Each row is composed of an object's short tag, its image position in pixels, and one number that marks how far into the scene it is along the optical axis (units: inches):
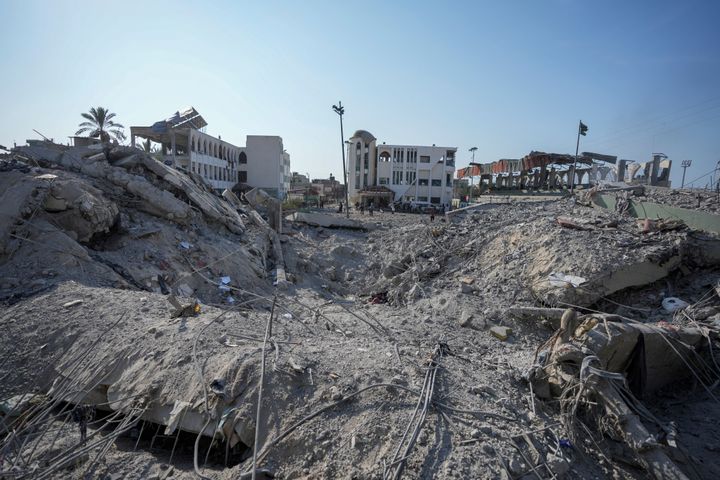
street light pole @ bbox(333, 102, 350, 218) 945.5
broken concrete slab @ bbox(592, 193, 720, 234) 302.5
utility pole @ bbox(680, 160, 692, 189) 709.7
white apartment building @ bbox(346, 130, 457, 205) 1508.4
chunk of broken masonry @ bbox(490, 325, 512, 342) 235.3
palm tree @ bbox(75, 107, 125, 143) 956.6
